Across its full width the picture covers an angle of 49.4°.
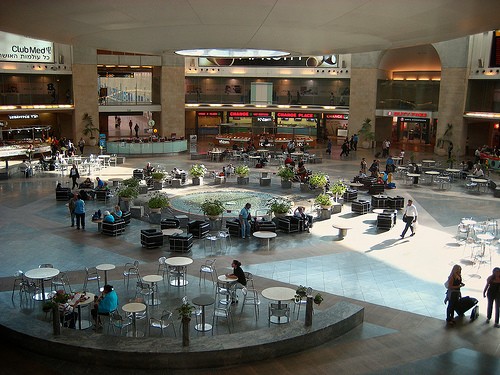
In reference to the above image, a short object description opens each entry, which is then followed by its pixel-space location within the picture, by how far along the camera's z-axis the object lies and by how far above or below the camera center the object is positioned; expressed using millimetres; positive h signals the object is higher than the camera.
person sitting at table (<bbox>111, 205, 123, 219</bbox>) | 19125 -3500
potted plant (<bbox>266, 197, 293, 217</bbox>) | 20406 -3409
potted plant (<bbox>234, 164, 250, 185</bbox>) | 27812 -2948
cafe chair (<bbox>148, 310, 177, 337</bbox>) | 10930 -4159
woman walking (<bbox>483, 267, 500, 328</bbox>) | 11875 -3659
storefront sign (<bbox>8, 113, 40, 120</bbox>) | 41969 -408
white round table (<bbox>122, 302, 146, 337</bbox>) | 11000 -3938
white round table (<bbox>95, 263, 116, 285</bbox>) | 13516 -3841
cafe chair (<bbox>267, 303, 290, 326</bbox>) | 11742 -4170
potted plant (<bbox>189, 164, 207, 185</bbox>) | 27094 -2872
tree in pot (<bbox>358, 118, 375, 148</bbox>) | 45969 -1198
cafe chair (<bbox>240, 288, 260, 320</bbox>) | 12180 -4215
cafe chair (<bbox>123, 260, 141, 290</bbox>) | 13614 -4148
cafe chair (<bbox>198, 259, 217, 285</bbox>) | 14281 -4077
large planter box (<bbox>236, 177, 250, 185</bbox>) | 28156 -3275
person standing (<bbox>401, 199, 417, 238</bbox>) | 18891 -3300
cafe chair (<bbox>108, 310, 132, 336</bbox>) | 10875 -4241
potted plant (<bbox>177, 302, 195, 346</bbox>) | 9969 -3826
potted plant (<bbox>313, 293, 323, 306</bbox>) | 11141 -3679
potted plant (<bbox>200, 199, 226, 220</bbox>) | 19719 -3383
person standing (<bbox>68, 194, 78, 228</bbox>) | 19594 -3418
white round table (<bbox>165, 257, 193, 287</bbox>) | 13725 -3723
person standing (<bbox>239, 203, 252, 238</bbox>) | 18656 -3570
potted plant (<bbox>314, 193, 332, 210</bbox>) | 21297 -3242
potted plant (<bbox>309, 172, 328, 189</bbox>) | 24805 -2831
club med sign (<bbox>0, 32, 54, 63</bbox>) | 39219 +4568
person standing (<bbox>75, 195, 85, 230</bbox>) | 19219 -3536
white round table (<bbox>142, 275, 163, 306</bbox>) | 12812 -3886
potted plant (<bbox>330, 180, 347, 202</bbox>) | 22984 -2961
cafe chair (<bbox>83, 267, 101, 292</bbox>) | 13505 -4177
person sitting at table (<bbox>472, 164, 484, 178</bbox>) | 29289 -2657
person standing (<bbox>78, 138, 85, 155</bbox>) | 39562 -2382
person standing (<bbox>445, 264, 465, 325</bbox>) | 11953 -3718
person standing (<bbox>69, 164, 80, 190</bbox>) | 26391 -3034
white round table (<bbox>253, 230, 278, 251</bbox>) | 17281 -3751
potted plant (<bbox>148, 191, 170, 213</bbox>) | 20412 -3340
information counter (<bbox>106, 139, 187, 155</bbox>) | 39438 -2467
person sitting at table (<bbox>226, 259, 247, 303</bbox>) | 12906 -3819
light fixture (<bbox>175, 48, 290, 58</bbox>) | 26094 +3062
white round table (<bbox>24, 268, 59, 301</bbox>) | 12641 -3797
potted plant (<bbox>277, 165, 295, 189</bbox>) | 26609 -2841
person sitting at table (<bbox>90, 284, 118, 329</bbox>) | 11273 -3979
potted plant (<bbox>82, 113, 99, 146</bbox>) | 44281 -1246
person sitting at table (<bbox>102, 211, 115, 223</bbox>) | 18734 -3602
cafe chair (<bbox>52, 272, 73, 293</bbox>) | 13247 -4281
